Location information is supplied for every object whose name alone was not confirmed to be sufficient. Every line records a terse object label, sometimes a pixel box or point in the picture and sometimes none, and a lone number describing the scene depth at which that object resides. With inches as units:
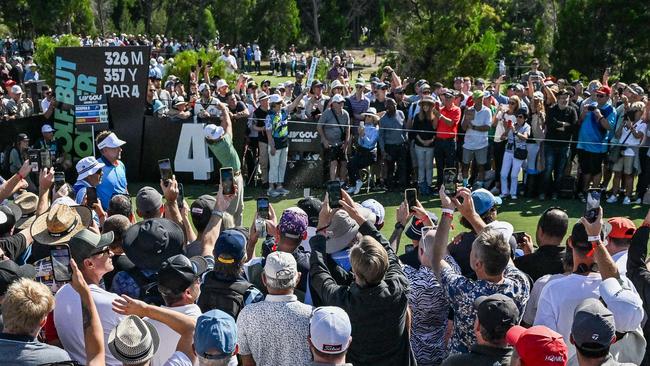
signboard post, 625.6
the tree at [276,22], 2174.0
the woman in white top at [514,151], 564.7
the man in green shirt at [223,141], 473.1
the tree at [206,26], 2193.7
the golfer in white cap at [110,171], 392.5
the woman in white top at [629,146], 540.7
